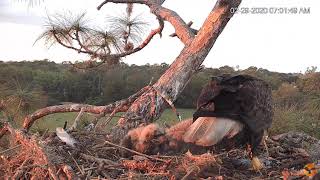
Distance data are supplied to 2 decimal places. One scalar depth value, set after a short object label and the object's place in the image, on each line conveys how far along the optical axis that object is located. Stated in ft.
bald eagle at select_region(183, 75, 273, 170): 12.25
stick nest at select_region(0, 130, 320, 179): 10.22
